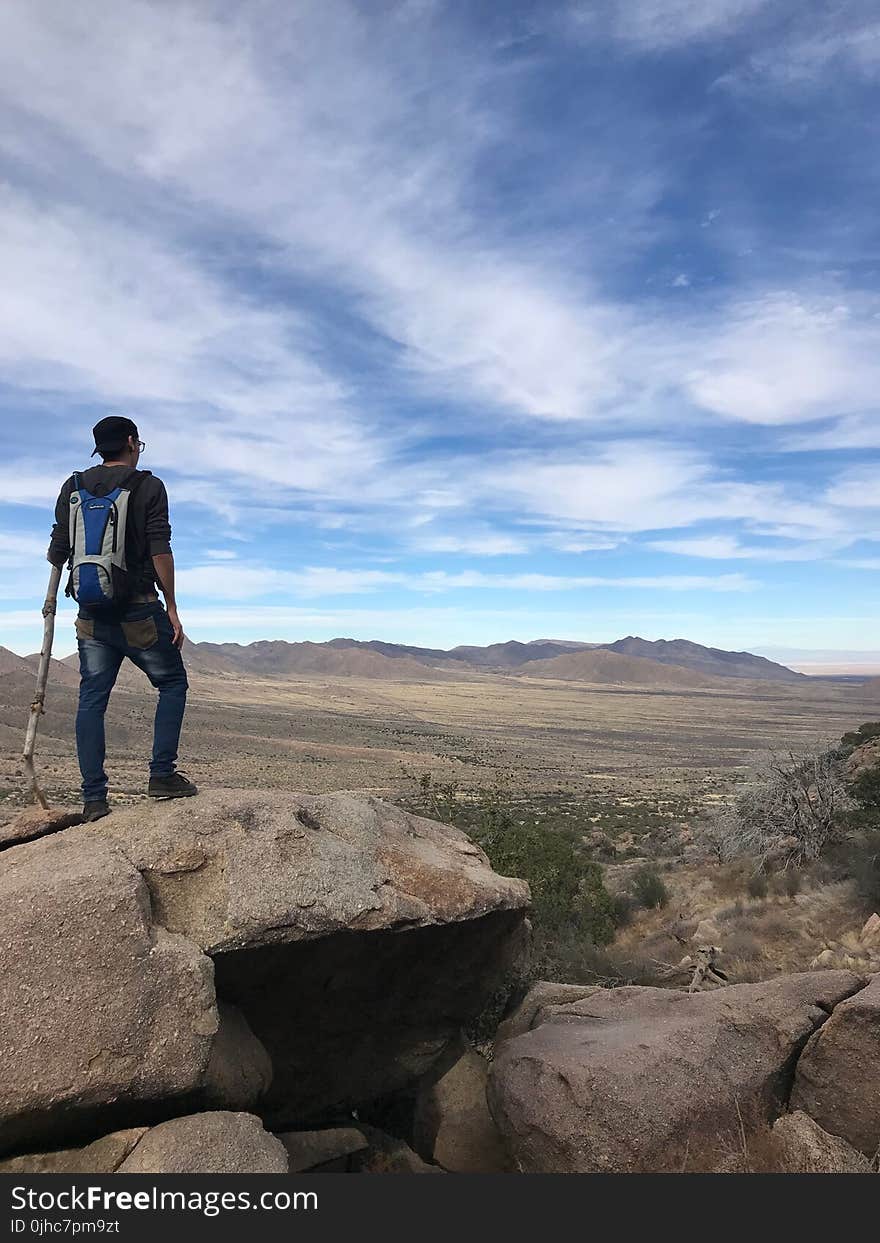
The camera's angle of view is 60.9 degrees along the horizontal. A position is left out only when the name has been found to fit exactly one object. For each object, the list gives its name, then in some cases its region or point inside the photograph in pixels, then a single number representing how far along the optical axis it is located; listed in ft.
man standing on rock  19.69
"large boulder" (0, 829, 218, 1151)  14.74
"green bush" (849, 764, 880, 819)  65.00
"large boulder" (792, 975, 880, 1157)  20.56
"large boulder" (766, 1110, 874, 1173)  19.29
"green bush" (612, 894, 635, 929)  63.26
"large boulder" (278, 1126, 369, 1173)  22.31
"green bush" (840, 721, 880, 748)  86.63
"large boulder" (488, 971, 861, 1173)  20.57
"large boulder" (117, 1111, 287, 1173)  14.62
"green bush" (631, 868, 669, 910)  67.67
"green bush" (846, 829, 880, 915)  50.49
